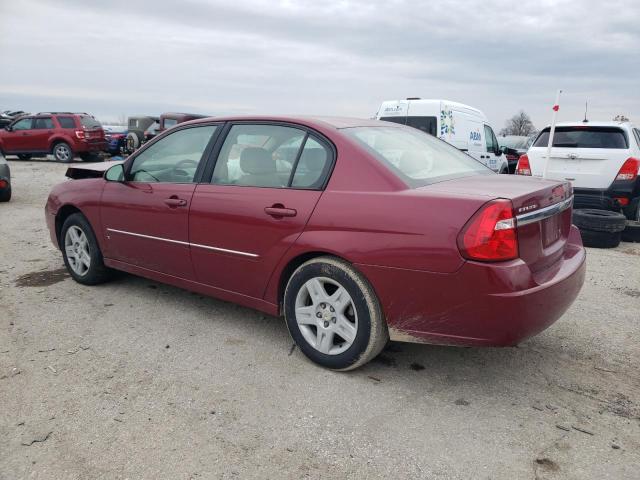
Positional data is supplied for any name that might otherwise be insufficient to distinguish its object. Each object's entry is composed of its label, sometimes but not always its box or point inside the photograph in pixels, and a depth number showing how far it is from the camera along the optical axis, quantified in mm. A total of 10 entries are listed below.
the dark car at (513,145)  15973
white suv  7383
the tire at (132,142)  20141
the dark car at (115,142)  21109
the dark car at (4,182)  10016
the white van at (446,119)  10844
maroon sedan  2641
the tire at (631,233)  7418
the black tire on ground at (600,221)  6844
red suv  18208
